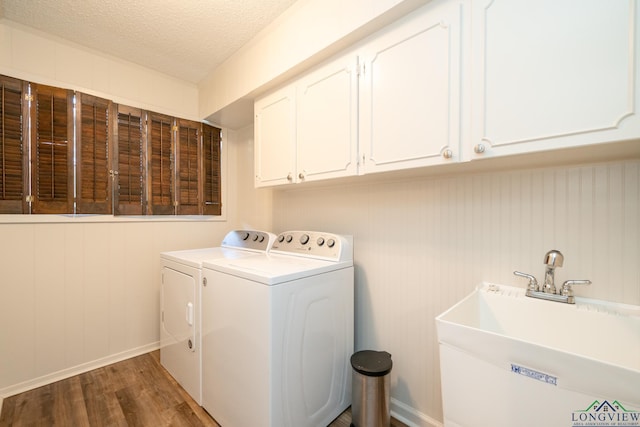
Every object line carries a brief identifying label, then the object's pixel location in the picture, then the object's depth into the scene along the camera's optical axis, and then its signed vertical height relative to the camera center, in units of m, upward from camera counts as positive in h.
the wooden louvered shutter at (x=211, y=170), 2.76 +0.41
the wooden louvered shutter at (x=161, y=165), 2.42 +0.40
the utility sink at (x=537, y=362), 0.71 -0.48
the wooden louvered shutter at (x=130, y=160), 2.25 +0.42
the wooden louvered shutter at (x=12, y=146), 1.79 +0.42
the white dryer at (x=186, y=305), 1.74 -0.66
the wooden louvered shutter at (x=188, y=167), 2.58 +0.42
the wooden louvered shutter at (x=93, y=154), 2.06 +0.43
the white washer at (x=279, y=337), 1.29 -0.68
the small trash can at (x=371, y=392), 1.43 -0.97
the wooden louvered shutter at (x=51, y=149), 1.90 +0.43
